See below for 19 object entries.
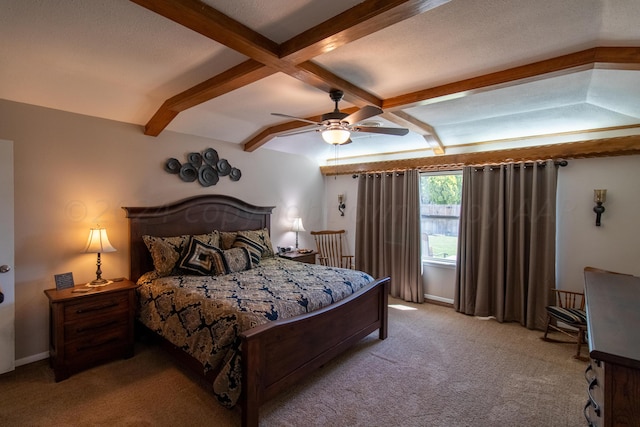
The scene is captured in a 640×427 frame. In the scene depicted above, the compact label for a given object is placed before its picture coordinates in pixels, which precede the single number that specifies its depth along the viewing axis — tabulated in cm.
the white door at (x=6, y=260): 254
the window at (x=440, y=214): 464
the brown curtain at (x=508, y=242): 370
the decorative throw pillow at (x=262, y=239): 420
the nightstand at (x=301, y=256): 459
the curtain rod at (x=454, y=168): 365
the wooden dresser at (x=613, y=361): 107
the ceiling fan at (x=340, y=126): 249
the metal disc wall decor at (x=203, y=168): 377
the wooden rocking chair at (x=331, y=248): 552
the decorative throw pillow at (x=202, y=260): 328
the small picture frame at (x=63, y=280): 283
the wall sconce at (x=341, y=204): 573
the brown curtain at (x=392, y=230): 475
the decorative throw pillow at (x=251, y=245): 383
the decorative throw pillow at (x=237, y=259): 345
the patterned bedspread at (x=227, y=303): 213
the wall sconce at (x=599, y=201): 338
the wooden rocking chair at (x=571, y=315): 296
